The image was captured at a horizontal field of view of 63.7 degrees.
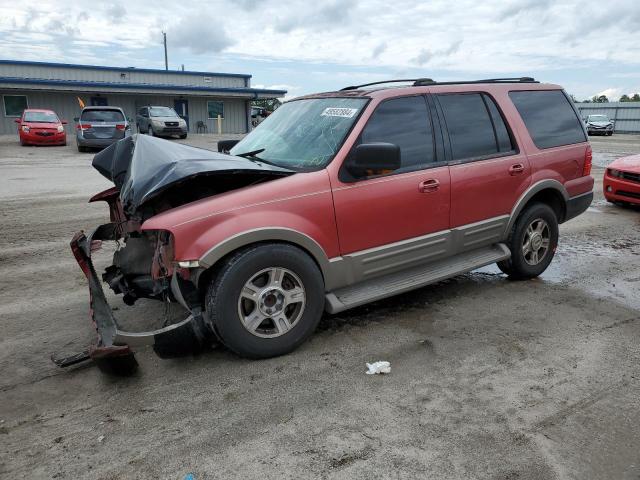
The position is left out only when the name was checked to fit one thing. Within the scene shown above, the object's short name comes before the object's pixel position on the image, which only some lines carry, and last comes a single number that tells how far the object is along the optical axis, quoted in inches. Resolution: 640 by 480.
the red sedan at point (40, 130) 858.8
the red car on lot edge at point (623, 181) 340.8
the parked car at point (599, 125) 1355.8
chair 1416.7
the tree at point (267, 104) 2230.8
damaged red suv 130.6
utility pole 2524.6
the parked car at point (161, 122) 1032.2
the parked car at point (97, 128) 768.3
